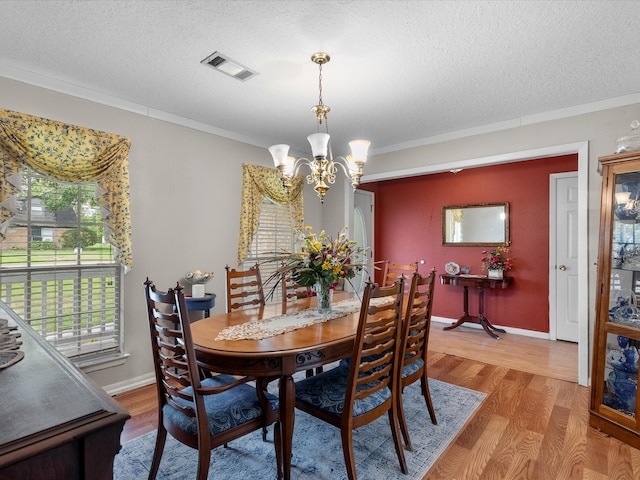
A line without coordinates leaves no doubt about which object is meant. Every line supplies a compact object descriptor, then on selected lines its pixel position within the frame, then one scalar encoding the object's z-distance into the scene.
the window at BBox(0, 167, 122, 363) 2.59
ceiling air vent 2.34
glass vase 2.54
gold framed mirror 5.01
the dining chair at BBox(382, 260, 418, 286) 3.44
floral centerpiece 2.38
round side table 3.15
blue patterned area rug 1.96
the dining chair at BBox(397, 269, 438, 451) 2.10
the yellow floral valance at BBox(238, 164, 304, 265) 3.98
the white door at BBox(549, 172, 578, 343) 4.48
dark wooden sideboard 0.60
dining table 1.67
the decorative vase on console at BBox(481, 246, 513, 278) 4.83
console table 4.77
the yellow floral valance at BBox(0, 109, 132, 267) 2.43
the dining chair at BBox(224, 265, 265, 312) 2.82
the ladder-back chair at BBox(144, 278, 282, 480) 1.58
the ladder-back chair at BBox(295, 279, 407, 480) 1.77
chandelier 2.33
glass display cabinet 2.40
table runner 1.97
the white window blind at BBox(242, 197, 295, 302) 4.25
